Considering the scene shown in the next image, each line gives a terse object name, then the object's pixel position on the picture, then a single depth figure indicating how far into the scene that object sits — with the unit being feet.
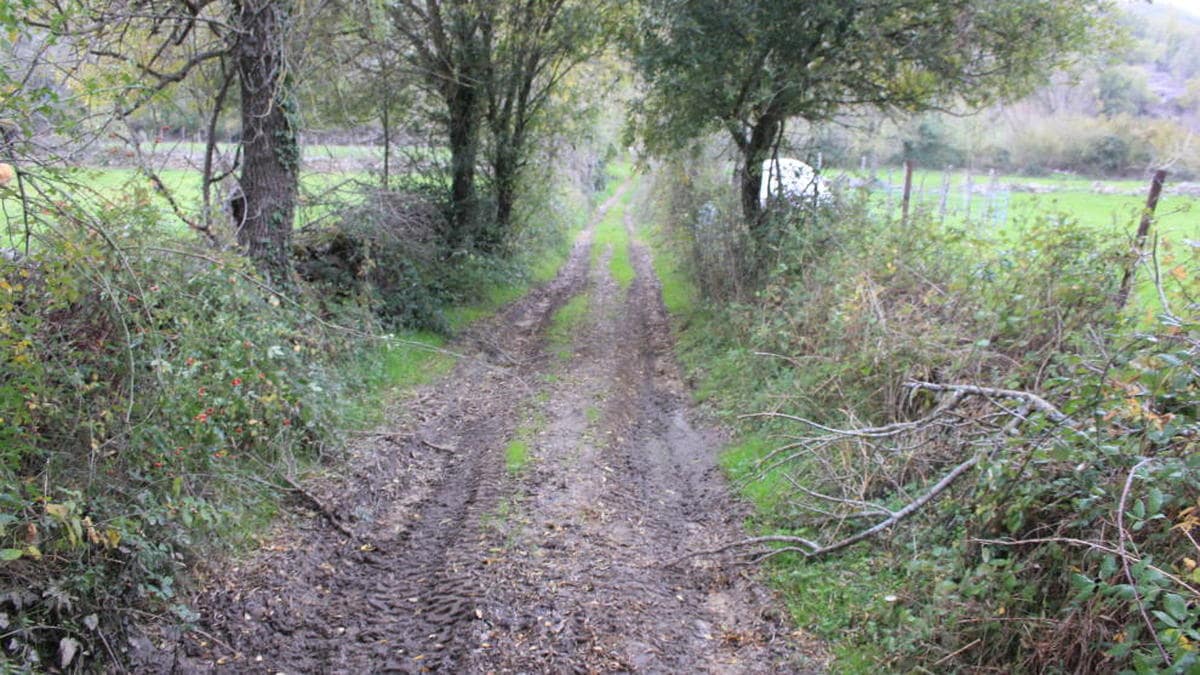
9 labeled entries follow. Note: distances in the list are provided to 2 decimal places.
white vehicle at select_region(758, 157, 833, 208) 35.98
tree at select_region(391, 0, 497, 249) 41.09
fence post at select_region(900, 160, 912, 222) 30.58
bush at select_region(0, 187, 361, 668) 11.78
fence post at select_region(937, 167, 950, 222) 31.36
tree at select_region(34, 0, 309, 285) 25.23
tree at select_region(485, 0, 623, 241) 43.47
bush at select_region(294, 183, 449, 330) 33.24
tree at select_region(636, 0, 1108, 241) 30.12
